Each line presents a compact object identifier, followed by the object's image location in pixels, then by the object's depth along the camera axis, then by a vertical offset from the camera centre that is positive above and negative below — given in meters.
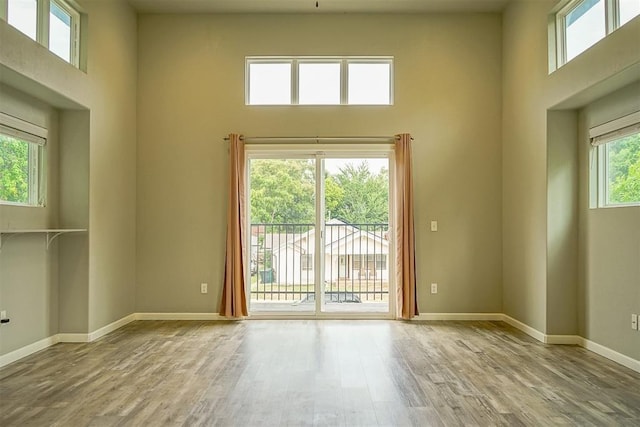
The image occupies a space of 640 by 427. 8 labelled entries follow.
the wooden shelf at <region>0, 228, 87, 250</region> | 3.54 -0.11
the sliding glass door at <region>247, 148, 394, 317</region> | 5.55 -0.16
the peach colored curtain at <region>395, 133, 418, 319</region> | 5.29 -0.21
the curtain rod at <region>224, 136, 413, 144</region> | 5.44 +0.98
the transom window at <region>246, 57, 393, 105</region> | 5.52 +1.72
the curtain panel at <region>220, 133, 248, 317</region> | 5.31 -0.34
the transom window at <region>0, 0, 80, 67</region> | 3.57 +1.71
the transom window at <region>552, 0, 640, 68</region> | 3.59 +1.72
